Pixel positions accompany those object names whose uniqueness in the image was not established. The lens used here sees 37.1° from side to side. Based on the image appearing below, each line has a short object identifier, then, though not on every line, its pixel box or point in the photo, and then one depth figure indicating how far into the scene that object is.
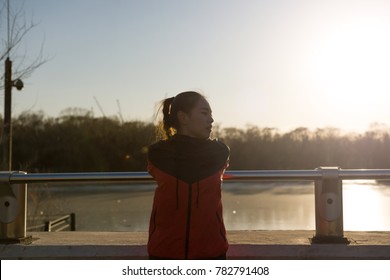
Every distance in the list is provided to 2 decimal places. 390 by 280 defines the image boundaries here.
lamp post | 10.95
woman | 2.38
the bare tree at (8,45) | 8.98
